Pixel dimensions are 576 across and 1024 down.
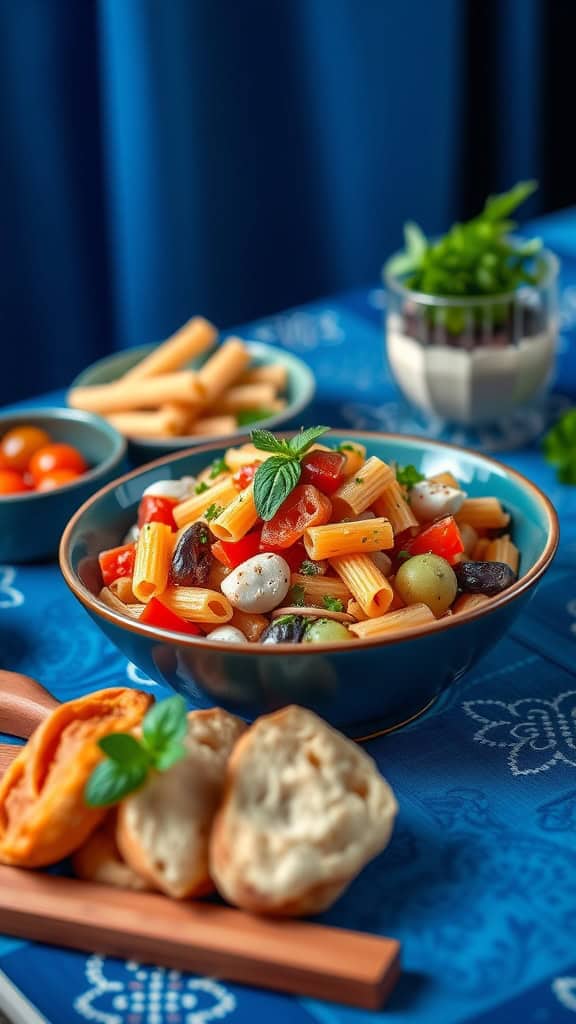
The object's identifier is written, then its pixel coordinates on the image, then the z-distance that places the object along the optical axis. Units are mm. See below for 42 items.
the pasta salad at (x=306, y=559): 884
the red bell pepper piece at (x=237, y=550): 901
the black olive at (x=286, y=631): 866
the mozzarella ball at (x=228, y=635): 872
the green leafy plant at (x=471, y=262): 1173
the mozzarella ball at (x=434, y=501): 933
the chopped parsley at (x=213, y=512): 905
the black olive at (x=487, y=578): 896
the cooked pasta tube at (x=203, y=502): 927
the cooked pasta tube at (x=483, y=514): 951
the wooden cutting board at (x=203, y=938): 759
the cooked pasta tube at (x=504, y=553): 934
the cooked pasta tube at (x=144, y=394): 1157
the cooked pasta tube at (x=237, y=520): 891
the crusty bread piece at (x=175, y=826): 777
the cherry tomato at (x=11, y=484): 1073
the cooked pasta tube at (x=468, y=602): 890
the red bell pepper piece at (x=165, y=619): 886
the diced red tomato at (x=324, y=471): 910
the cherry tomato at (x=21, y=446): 1112
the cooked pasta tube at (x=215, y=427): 1141
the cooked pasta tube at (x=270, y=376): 1204
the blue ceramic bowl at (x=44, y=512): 1035
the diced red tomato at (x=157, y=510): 950
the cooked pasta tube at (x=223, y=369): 1176
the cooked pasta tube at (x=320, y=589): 895
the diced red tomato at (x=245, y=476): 934
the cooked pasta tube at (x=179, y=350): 1202
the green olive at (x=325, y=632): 863
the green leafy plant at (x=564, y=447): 1110
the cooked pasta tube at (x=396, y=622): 870
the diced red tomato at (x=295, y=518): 897
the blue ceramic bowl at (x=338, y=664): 836
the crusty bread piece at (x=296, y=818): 764
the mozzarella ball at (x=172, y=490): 964
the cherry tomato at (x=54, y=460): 1090
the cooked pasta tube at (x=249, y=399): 1178
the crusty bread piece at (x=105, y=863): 794
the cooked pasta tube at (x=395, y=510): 921
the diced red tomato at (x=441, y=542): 918
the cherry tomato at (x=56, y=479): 1068
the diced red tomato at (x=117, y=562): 935
